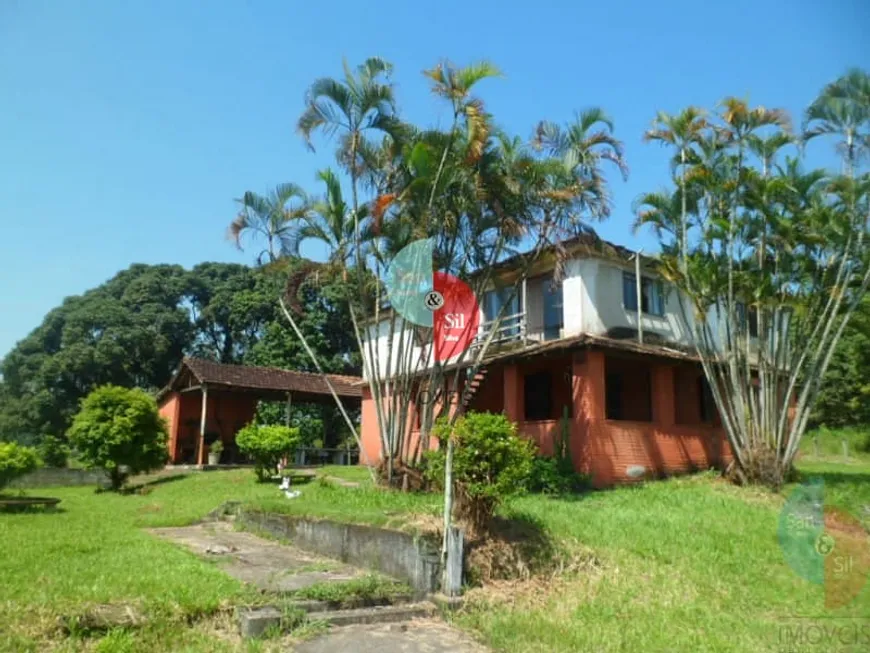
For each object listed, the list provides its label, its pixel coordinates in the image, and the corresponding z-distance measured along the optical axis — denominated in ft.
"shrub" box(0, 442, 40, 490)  48.57
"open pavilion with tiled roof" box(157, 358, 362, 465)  81.80
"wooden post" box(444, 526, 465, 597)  23.41
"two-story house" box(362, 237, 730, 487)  50.21
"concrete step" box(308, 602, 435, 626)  20.86
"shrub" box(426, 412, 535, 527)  25.55
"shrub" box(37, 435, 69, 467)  77.25
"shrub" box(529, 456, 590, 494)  45.19
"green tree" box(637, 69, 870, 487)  46.96
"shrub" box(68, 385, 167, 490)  60.49
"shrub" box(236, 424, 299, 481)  58.95
